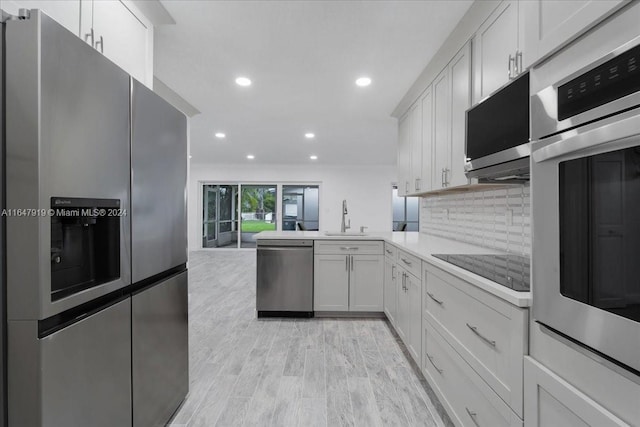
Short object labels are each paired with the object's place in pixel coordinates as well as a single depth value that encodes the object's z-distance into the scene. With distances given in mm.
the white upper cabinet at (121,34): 1397
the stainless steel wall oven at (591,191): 604
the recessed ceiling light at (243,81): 2966
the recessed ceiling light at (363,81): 2928
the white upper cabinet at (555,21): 680
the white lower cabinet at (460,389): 1137
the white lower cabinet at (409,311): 2023
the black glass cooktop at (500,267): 1146
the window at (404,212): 8789
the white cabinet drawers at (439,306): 1074
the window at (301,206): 8570
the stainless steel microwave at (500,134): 1299
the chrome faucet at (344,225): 3677
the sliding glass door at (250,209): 8477
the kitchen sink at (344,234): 3525
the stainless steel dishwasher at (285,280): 3240
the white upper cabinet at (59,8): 1014
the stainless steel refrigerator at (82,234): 808
